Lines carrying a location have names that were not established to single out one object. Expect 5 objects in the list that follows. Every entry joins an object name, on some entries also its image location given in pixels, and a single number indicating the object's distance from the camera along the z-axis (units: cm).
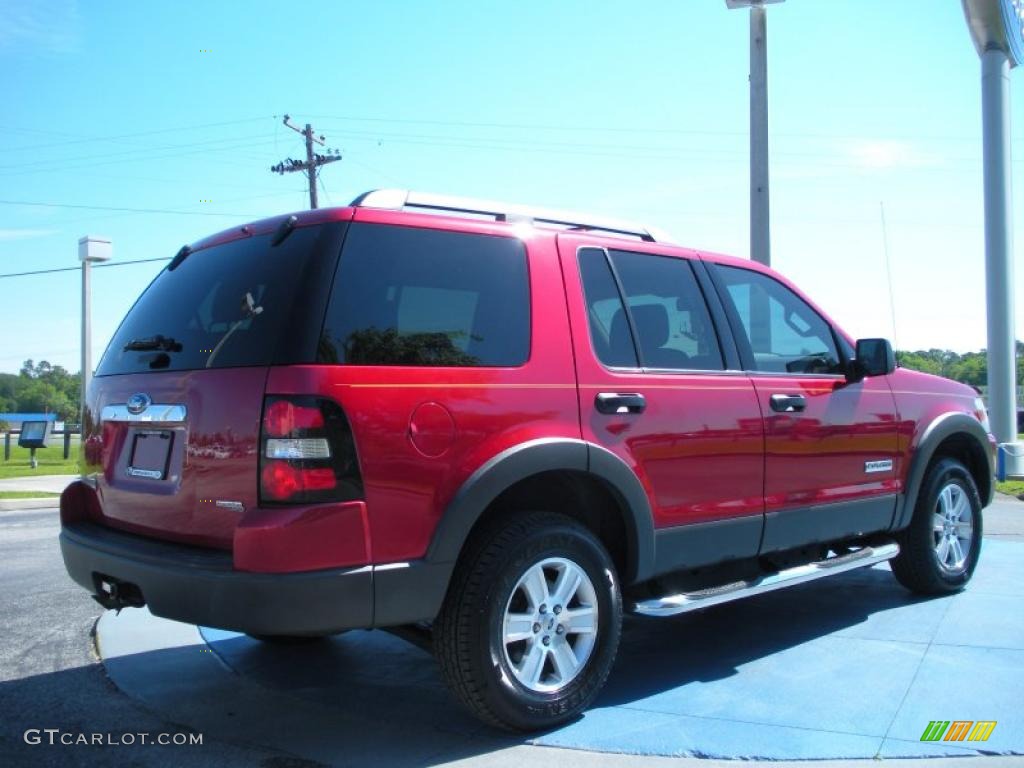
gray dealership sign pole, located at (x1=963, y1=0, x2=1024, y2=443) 1446
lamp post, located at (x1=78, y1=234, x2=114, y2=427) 2070
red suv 301
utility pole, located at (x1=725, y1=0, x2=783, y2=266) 1189
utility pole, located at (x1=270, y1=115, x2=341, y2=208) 3419
